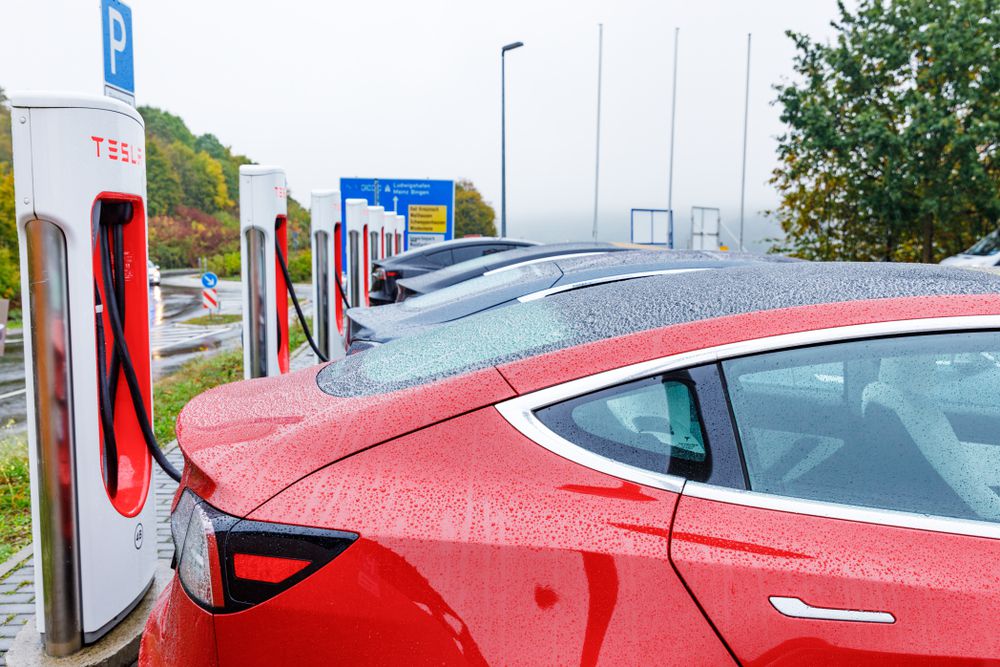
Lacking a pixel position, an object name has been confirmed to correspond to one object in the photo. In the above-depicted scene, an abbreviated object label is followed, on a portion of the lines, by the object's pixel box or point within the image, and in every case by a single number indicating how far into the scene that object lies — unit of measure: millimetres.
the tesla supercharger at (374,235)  15898
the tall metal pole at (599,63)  51188
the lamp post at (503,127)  36438
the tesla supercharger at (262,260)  6922
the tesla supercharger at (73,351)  3180
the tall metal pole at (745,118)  48656
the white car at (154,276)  43575
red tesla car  1620
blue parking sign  4527
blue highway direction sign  30156
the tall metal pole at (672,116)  49812
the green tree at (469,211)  99625
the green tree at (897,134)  24328
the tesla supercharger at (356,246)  13398
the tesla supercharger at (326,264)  10570
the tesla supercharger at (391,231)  20766
